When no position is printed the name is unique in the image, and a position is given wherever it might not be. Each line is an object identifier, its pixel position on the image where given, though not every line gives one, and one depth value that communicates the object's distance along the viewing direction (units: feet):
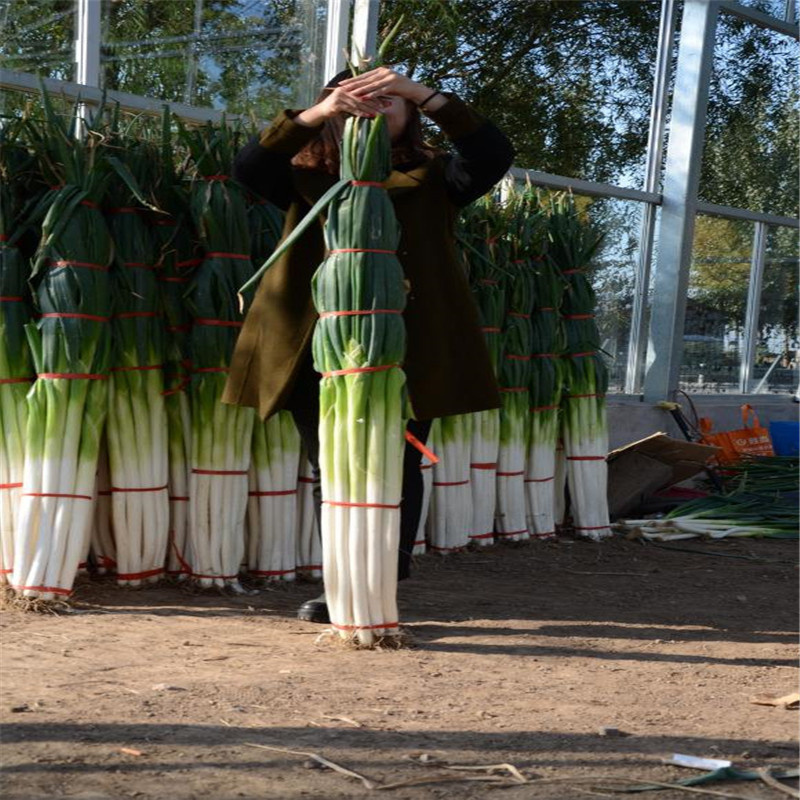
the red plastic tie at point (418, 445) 10.38
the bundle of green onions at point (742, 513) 19.38
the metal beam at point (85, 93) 14.71
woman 10.50
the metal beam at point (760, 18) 27.43
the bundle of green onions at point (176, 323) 12.60
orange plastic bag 25.12
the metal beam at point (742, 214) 27.73
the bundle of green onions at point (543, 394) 17.56
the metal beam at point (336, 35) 18.76
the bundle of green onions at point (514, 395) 17.03
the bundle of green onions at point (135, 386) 12.25
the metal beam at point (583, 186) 23.34
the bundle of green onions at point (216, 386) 12.48
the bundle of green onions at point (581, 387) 17.98
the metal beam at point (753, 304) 30.22
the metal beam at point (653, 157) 26.53
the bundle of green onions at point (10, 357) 11.64
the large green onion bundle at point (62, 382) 11.41
